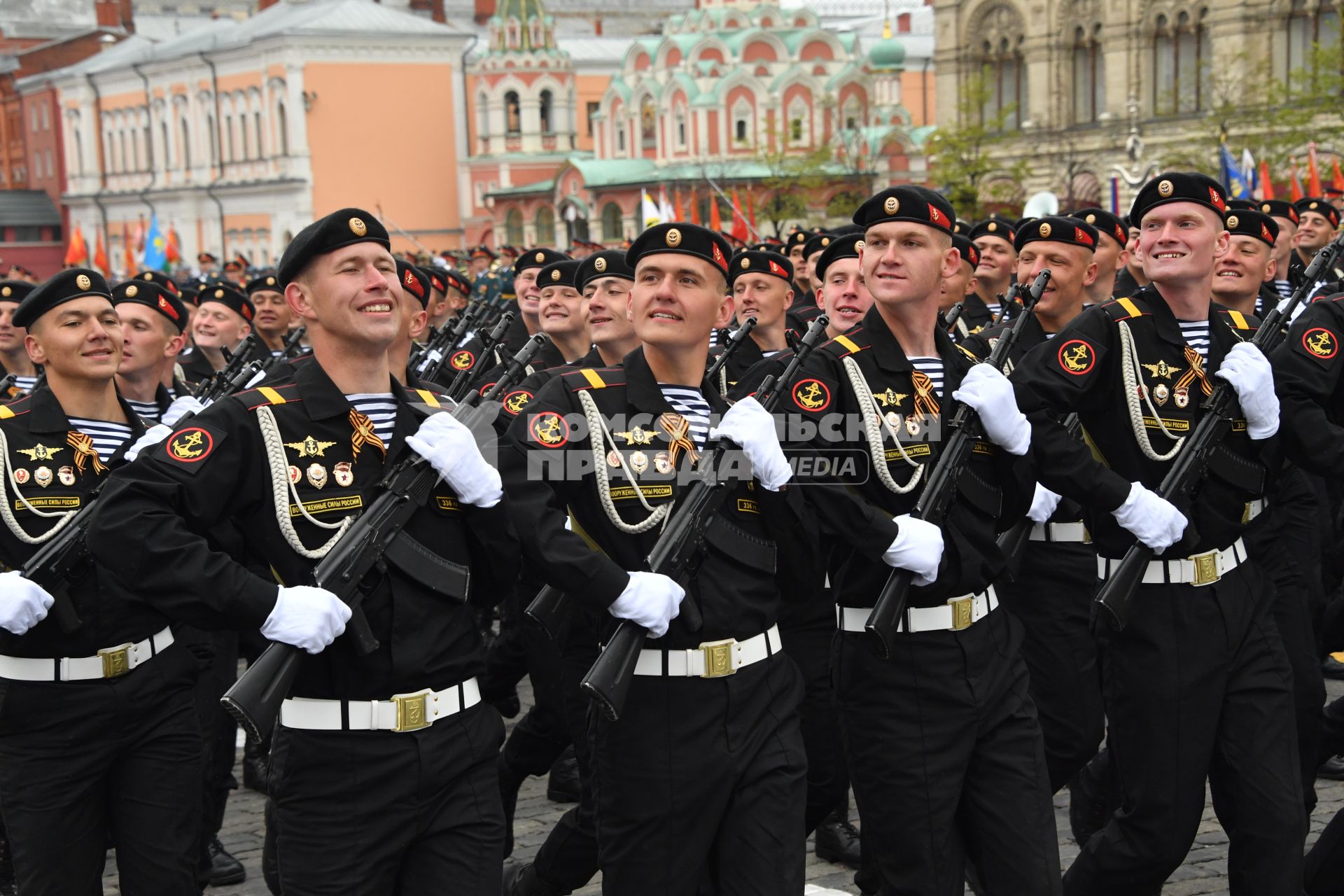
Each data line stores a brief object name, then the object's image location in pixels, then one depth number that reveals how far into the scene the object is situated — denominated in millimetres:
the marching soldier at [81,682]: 5117
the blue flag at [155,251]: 40844
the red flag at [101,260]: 44531
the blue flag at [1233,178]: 24984
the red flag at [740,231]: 37938
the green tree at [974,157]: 41156
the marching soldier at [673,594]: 4711
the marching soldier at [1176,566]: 5332
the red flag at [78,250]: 33559
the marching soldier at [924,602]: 4992
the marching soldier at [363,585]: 4336
